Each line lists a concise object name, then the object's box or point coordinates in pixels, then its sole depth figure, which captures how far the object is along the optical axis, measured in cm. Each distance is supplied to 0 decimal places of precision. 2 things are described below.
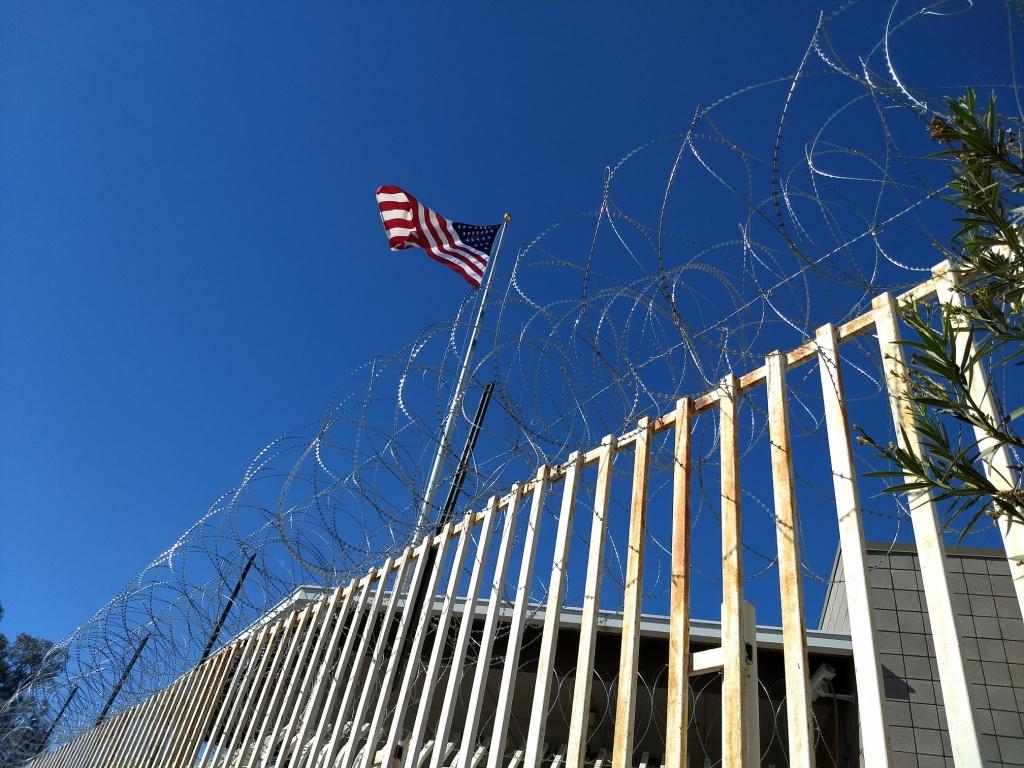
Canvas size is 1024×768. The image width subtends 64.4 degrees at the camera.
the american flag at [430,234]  1039
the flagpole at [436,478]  442
